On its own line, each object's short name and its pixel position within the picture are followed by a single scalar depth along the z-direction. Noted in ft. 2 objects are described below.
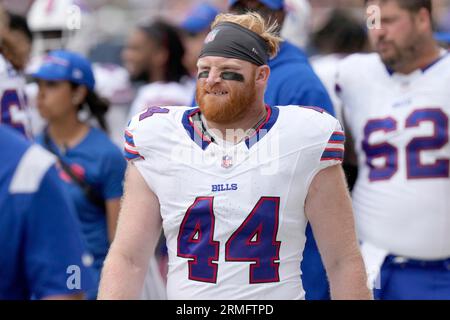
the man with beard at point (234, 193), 21.74
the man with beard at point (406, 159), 31.60
